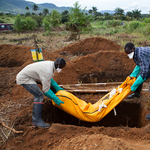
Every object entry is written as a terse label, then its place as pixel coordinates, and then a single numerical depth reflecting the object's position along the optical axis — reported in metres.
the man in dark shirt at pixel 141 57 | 2.53
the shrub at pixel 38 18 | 28.01
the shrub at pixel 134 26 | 13.42
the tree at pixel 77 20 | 9.54
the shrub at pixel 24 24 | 15.91
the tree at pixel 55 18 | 15.38
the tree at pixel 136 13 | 36.81
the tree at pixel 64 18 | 29.50
